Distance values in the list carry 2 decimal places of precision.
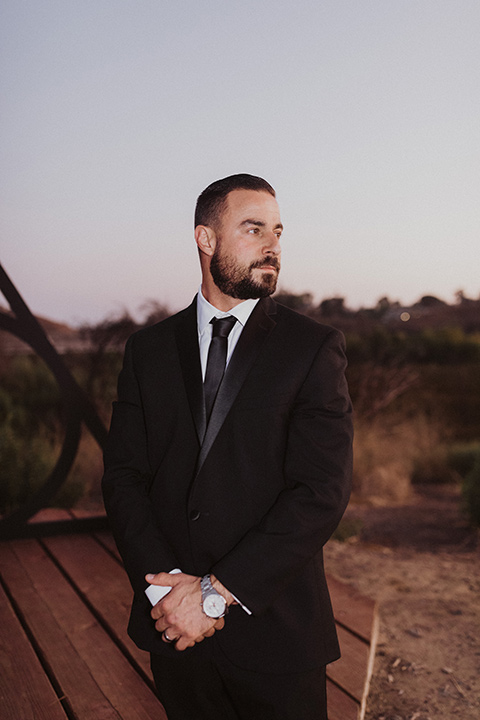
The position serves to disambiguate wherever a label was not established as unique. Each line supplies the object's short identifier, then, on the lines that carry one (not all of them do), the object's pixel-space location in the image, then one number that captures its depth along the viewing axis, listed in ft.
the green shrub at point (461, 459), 22.45
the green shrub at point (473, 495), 15.98
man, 4.17
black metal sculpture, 9.66
